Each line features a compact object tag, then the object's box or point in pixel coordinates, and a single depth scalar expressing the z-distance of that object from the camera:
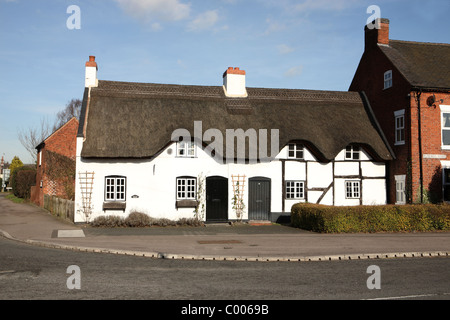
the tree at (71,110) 60.34
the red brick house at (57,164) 28.28
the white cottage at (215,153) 21.39
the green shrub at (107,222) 20.45
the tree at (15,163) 66.20
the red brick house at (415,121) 23.02
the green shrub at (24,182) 39.34
